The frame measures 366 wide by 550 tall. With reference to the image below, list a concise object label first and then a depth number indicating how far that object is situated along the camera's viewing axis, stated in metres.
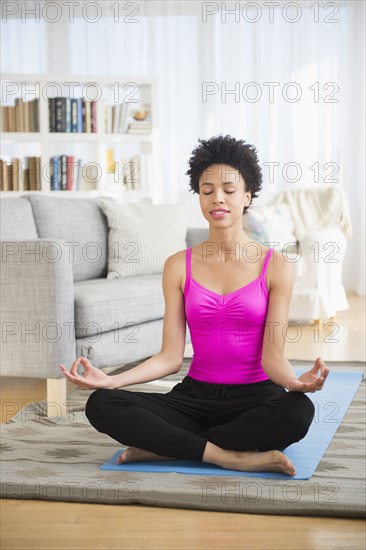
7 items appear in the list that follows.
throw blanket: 6.18
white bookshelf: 6.27
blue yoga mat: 2.48
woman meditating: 2.48
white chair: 5.60
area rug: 2.24
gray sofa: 3.17
